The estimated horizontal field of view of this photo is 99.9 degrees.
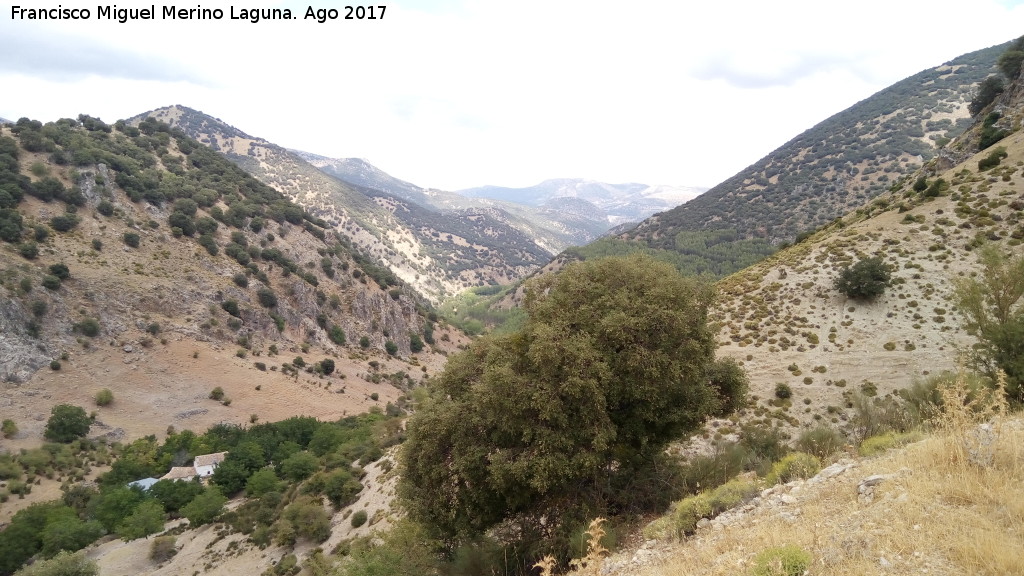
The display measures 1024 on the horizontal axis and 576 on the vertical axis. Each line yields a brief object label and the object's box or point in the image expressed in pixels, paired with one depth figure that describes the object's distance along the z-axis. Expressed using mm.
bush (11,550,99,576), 24000
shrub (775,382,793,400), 19328
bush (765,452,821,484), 9352
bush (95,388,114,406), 47062
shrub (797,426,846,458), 12888
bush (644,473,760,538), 8812
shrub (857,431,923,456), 9078
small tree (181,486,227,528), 32500
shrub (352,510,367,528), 26008
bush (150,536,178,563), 30516
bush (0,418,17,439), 40156
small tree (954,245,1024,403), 12547
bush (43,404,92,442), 41594
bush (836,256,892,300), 22703
